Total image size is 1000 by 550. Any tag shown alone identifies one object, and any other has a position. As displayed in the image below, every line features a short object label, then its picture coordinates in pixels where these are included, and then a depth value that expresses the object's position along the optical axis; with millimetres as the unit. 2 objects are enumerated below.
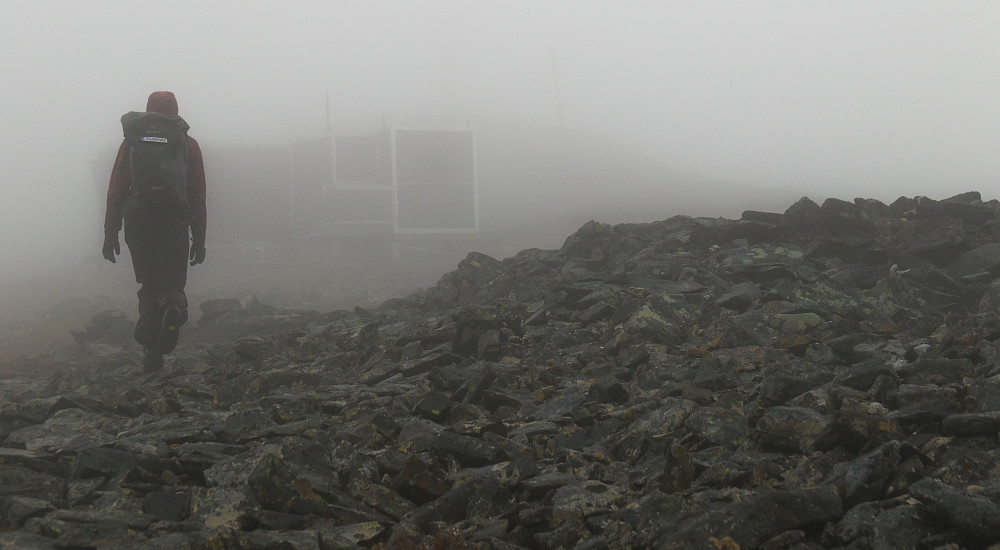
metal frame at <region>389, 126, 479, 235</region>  43062
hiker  8641
